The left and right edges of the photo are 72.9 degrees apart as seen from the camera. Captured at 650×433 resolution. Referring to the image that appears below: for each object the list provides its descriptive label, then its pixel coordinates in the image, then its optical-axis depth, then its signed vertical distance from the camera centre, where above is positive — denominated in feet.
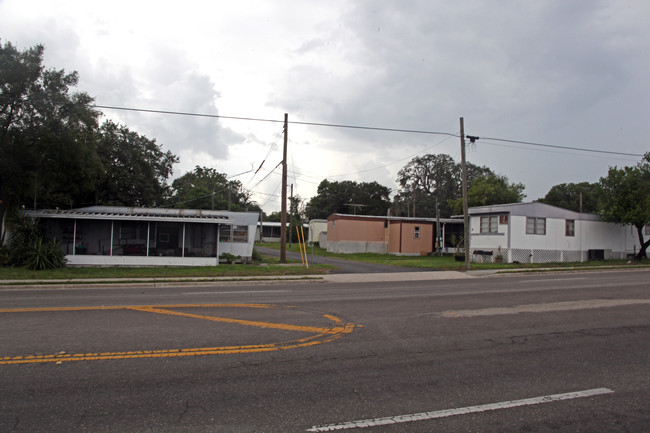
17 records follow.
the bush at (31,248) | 68.44 -3.64
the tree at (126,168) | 120.16 +16.84
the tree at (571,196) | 251.80 +26.21
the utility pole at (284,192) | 83.66 +7.72
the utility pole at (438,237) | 122.72 -0.10
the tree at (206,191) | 200.03 +21.24
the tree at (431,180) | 276.00 +36.42
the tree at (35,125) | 70.08 +16.57
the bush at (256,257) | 94.84 -5.73
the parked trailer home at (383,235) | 128.98 +0.12
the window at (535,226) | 95.61 +2.98
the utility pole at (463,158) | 76.54 +13.89
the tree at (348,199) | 294.66 +24.28
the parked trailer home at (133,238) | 76.74 -1.74
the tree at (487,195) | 176.65 +17.64
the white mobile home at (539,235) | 94.38 +1.12
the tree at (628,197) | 97.19 +10.19
